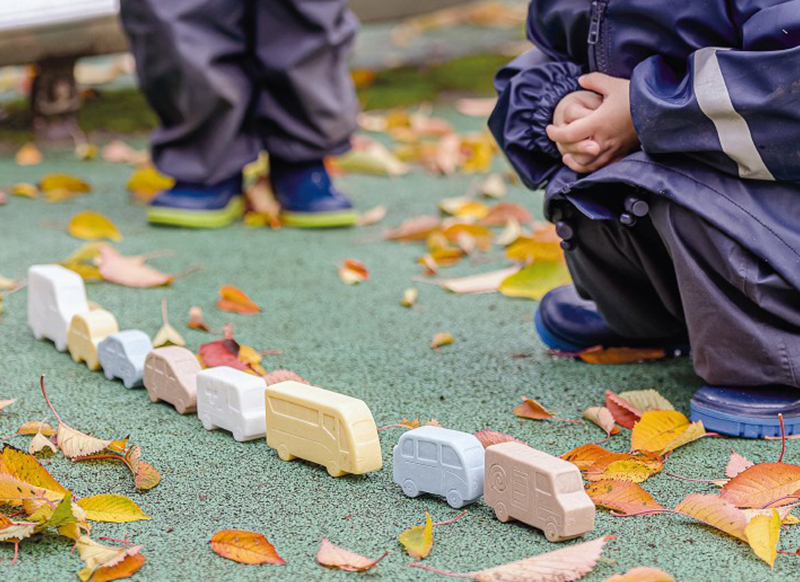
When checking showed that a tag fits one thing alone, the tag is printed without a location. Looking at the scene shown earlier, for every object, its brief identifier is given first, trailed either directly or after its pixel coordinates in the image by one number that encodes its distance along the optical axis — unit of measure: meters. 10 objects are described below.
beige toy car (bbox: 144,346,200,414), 2.06
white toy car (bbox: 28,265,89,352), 2.20
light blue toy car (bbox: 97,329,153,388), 2.11
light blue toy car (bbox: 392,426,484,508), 1.90
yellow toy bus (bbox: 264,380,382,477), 1.94
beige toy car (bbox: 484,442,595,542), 1.86
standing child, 2.58
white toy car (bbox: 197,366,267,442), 2.01
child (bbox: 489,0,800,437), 1.99
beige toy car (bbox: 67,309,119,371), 2.15
